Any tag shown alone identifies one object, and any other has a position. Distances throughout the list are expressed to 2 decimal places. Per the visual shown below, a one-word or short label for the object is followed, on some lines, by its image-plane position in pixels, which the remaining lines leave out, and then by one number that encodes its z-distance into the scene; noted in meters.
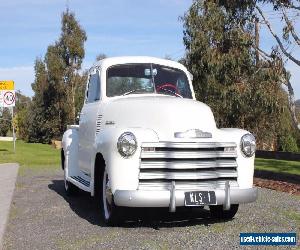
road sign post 23.67
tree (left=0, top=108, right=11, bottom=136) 88.63
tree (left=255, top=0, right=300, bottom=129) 13.59
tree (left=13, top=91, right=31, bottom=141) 56.44
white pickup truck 6.17
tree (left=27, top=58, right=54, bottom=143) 45.47
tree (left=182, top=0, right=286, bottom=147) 14.66
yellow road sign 24.56
